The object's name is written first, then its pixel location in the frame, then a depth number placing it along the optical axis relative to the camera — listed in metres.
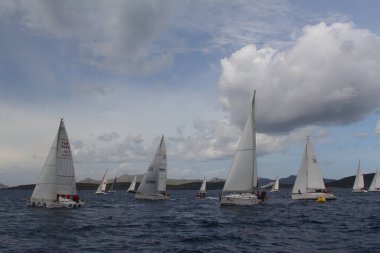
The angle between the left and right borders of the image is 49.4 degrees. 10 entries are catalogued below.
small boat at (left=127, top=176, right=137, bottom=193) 160.10
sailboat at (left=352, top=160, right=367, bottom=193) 144.25
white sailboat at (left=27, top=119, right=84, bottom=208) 54.53
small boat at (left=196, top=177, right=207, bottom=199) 136.62
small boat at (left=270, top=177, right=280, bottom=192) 176.12
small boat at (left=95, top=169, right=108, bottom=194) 155.26
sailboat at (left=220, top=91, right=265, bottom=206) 56.09
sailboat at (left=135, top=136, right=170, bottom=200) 80.19
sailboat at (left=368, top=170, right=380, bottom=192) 143.70
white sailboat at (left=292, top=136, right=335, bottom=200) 80.31
